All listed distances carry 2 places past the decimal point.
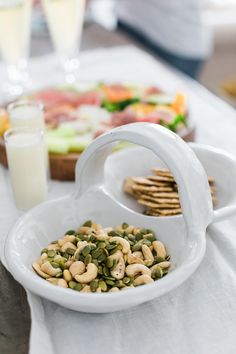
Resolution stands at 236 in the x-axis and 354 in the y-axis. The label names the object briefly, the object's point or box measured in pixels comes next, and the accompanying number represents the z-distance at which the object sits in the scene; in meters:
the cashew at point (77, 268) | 0.68
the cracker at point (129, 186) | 0.86
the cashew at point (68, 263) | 0.69
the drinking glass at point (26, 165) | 0.85
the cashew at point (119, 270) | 0.67
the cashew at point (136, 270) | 0.68
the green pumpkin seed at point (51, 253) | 0.71
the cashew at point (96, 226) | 0.76
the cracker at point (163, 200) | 0.81
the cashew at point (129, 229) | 0.75
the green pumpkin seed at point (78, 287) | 0.66
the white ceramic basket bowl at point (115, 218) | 0.64
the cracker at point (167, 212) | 0.80
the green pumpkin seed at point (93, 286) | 0.66
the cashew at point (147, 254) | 0.71
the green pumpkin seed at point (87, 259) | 0.68
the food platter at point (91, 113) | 0.94
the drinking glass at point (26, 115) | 0.94
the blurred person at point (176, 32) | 1.67
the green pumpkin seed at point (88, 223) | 0.77
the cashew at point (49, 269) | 0.68
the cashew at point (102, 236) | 0.72
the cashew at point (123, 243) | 0.70
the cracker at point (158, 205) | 0.80
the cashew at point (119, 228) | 0.76
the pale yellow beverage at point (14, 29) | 1.16
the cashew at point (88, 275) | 0.67
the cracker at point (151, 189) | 0.82
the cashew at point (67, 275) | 0.67
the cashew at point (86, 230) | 0.75
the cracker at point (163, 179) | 0.83
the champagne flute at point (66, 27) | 1.22
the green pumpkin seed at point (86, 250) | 0.69
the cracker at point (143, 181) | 0.83
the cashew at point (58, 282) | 0.66
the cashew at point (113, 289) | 0.66
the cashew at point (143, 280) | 0.67
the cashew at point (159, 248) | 0.72
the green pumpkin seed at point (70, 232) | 0.76
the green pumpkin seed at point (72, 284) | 0.67
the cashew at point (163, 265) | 0.69
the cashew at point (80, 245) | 0.70
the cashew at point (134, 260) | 0.69
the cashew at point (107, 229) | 0.75
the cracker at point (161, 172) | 0.84
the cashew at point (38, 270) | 0.68
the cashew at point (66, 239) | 0.73
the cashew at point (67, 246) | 0.72
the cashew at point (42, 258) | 0.70
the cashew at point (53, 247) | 0.73
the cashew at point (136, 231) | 0.75
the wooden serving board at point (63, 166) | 0.93
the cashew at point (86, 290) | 0.66
